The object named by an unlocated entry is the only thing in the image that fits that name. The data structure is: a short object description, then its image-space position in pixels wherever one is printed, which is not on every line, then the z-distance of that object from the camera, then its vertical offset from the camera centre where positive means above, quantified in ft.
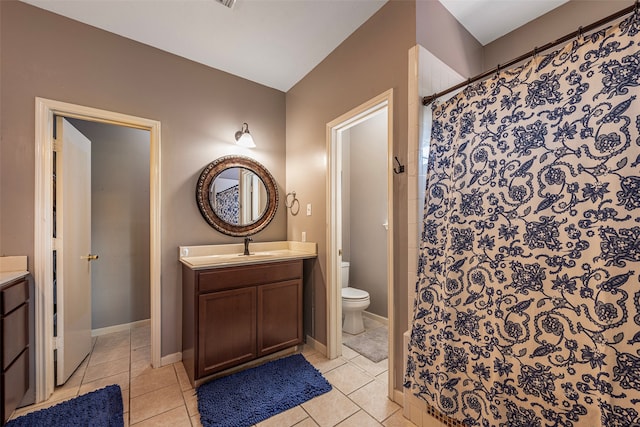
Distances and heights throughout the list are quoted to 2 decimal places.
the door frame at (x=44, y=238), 5.59 -0.58
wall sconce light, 8.02 +2.38
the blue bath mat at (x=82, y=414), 4.91 -4.09
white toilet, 8.69 -3.30
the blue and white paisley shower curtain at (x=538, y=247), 3.02 -0.48
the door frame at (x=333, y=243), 7.32 -0.87
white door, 6.03 -0.93
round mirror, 7.77 +0.57
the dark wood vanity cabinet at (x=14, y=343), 4.50 -2.54
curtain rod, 3.10 +2.42
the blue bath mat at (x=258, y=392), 5.11 -4.10
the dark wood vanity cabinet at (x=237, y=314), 6.01 -2.63
